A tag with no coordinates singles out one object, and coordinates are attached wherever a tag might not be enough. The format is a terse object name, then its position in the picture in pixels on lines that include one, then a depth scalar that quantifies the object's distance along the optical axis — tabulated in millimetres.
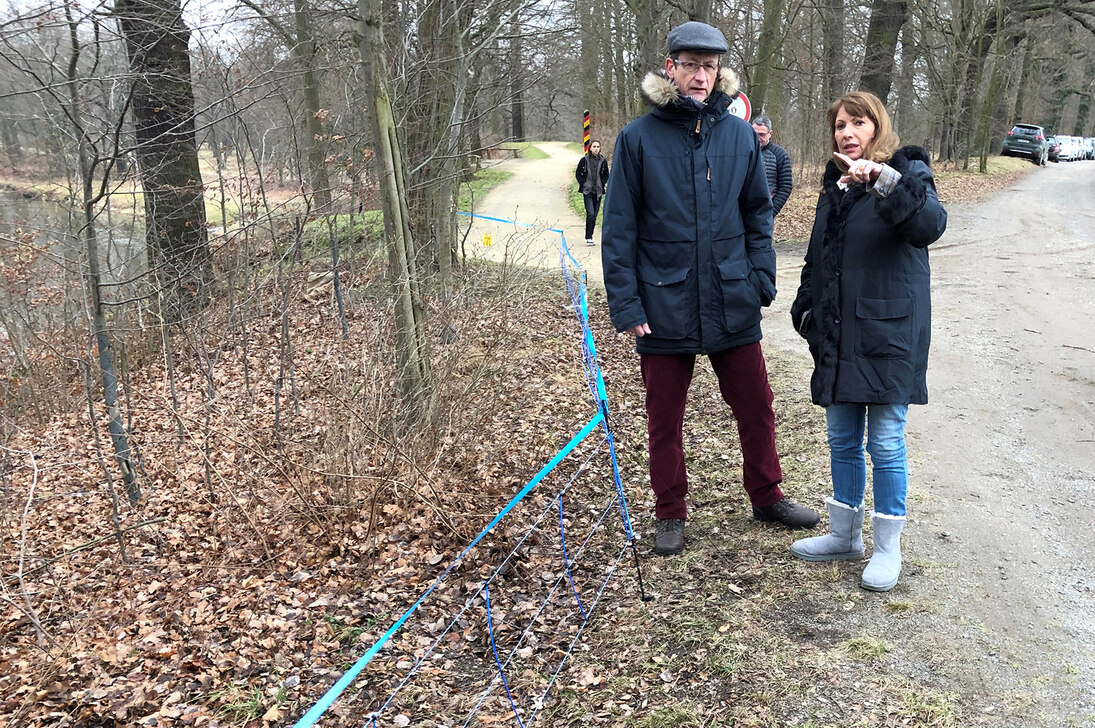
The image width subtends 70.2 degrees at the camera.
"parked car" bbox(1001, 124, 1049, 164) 32344
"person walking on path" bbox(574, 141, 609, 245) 14961
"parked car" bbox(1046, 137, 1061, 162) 35344
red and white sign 8942
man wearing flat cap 3477
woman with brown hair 3176
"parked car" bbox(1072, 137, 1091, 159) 38634
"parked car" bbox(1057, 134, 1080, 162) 37438
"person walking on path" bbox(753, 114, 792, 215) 8953
